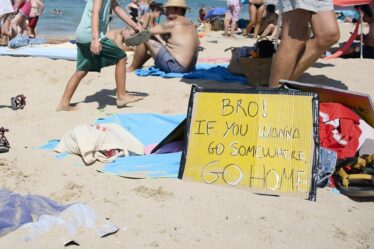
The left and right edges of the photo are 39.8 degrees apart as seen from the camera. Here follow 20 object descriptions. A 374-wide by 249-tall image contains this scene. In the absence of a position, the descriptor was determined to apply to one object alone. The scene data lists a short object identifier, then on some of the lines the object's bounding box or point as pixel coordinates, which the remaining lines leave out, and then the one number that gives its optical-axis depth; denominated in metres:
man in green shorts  4.92
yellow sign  2.91
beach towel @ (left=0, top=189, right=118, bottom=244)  2.39
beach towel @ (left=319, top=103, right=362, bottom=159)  3.29
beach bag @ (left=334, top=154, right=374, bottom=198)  2.90
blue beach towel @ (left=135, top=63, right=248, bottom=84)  6.21
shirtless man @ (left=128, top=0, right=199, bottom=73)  6.63
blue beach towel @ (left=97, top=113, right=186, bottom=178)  3.15
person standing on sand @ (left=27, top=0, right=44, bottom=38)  11.59
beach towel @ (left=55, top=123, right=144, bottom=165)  3.41
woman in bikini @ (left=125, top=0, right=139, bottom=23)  12.34
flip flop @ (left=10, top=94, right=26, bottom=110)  5.19
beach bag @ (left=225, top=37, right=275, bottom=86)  5.73
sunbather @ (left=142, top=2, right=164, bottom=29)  10.81
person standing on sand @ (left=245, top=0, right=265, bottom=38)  12.50
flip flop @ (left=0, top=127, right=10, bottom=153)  3.57
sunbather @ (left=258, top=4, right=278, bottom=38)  12.11
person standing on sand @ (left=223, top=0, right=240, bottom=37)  13.47
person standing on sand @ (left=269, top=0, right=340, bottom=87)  4.09
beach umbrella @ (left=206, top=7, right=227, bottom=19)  17.70
